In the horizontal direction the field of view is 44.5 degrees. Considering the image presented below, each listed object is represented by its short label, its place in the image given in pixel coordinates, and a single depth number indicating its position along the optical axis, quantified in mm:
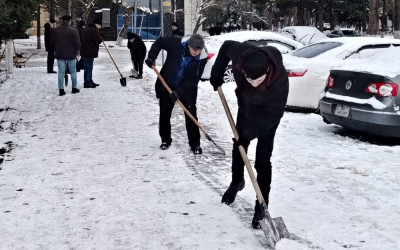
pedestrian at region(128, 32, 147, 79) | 14508
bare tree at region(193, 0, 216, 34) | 35131
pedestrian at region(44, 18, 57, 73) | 15755
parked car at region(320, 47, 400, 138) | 6770
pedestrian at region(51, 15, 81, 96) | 11336
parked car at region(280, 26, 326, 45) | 26077
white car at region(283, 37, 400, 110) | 9164
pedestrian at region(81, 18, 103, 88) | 12680
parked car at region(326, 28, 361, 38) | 36081
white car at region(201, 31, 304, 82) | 12719
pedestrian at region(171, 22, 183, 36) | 11894
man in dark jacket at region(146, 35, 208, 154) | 6168
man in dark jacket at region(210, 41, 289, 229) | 3496
